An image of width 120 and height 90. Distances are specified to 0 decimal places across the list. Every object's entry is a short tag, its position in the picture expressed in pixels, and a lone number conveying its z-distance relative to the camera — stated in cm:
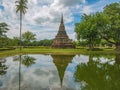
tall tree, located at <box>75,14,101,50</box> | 2576
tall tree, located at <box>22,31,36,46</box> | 4462
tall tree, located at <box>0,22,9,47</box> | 2911
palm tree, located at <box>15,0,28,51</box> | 2633
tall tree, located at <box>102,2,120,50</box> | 2701
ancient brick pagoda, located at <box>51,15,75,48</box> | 3321
